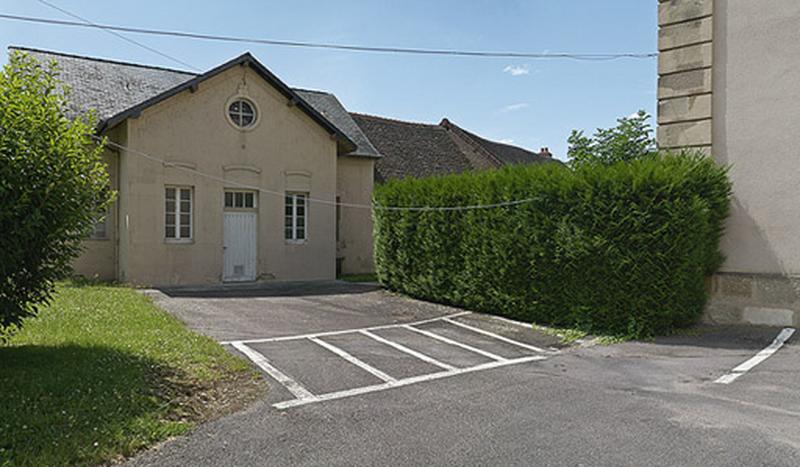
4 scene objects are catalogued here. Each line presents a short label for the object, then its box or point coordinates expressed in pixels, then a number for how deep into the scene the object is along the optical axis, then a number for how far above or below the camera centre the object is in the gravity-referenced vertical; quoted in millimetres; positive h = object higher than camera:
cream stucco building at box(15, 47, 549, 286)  15328 +1342
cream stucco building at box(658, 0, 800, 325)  8945 +1722
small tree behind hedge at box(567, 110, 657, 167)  15438 +2226
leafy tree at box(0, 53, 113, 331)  5512 +338
